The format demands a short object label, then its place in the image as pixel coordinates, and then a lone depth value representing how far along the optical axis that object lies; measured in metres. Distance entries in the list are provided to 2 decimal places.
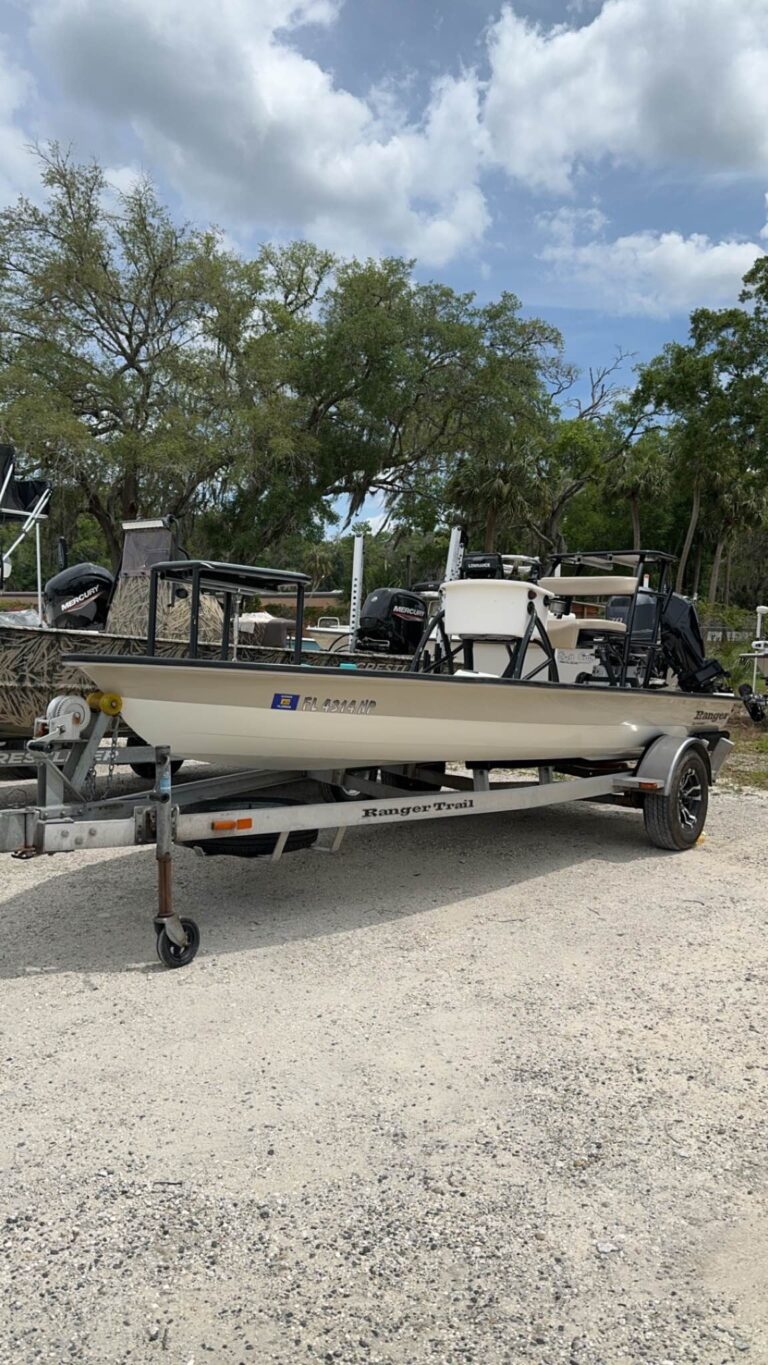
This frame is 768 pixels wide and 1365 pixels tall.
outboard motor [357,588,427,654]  8.55
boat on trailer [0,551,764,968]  4.29
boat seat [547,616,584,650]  6.77
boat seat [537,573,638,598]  7.08
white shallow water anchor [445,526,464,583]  8.63
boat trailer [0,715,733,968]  4.19
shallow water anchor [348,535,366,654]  8.30
